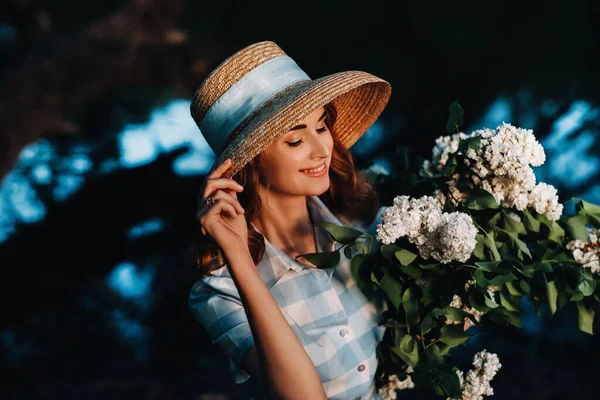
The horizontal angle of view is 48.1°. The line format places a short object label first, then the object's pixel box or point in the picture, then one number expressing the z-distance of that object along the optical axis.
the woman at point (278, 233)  1.39
